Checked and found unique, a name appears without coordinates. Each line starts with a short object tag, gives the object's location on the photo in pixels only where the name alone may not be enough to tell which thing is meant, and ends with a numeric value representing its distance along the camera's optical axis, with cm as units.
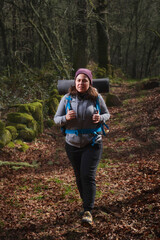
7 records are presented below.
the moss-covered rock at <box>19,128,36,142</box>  813
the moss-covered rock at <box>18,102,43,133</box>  908
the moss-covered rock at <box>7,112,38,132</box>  837
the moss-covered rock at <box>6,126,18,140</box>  772
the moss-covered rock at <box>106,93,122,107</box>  1305
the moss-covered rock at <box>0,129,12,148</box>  689
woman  326
